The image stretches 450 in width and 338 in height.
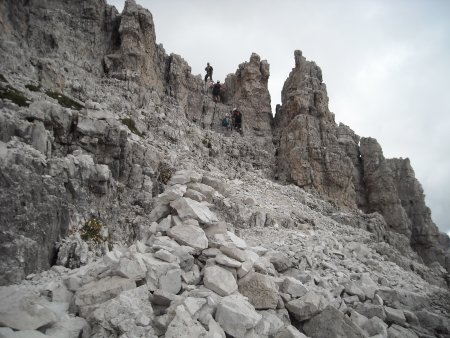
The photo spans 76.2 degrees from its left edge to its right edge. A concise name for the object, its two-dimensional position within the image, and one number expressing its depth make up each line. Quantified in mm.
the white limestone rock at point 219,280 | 9992
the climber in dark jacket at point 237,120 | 48469
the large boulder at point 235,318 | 8461
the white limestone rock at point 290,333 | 8743
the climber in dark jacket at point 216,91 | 52250
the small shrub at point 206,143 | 40562
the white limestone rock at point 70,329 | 7823
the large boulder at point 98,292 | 8805
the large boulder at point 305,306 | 10258
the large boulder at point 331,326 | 9703
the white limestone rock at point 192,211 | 13587
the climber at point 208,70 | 54375
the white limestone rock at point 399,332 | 10289
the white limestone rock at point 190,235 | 12047
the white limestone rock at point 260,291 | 10273
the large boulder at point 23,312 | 7469
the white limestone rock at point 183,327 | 7695
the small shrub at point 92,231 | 15258
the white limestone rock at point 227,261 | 11062
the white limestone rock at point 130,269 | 9695
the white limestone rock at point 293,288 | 11039
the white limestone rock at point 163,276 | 9758
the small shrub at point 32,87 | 26825
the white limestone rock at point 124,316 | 7816
